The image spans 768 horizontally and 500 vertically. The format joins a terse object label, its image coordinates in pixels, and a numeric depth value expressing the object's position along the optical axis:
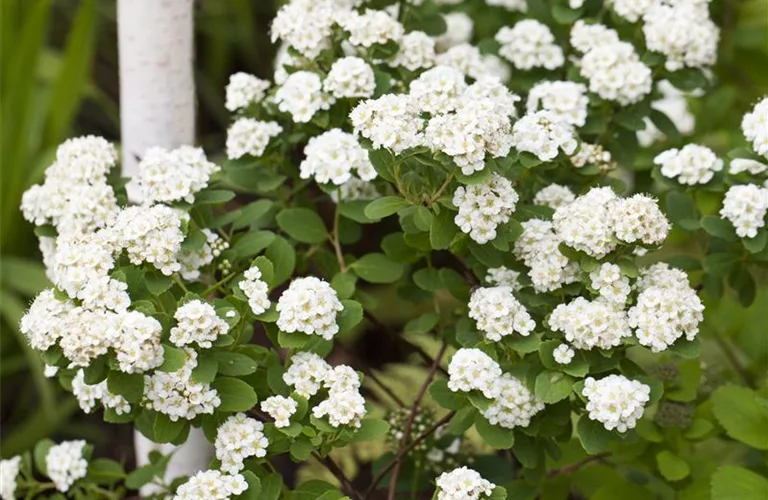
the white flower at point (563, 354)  1.19
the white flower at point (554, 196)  1.26
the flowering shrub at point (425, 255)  1.17
